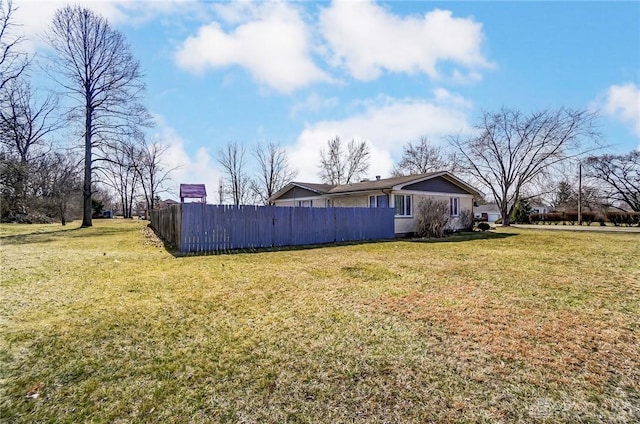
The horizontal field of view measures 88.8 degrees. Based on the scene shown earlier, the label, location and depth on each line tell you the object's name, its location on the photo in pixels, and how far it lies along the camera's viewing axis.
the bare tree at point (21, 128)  13.36
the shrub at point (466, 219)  20.11
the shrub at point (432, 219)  16.14
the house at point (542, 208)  54.94
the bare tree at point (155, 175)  44.03
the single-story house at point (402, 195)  16.88
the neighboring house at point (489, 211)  63.44
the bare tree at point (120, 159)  21.70
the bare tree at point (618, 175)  35.59
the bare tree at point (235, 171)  44.00
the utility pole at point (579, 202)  29.15
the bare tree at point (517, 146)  28.25
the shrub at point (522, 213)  36.61
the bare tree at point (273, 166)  42.88
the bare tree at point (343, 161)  40.06
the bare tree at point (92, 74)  20.41
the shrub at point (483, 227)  22.12
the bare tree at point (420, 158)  39.66
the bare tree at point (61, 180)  23.81
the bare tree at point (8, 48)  14.69
